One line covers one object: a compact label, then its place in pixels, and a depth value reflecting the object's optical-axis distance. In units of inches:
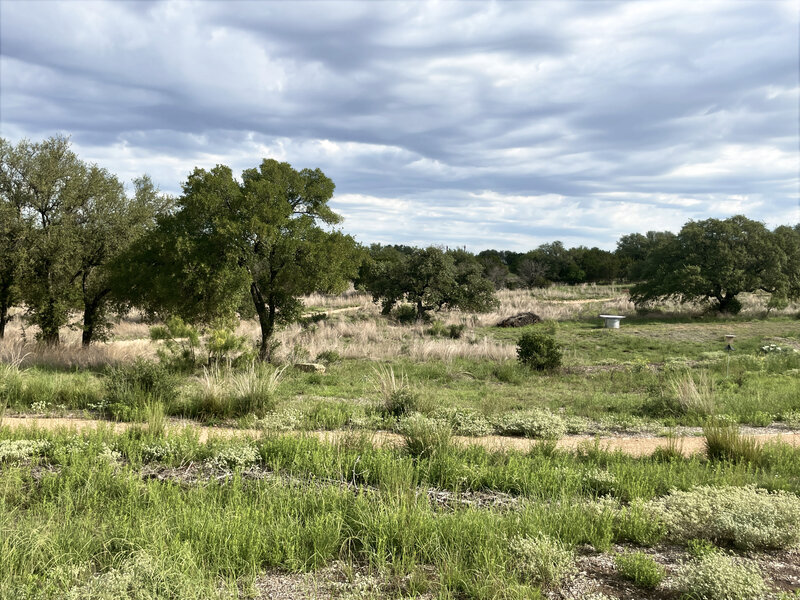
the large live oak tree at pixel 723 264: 1228.5
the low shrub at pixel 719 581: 137.5
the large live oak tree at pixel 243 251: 581.0
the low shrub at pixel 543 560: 150.4
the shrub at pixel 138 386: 348.9
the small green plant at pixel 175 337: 550.0
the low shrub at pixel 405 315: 1181.7
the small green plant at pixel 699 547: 165.0
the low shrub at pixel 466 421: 329.1
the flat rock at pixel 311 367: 603.5
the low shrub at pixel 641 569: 150.6
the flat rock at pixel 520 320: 1201.2
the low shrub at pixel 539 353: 640.4
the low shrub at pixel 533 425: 328.2
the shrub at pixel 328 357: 692.1
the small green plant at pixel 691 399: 397.4
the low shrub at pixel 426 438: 257.6
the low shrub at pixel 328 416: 333.1
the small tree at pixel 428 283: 1184.2
